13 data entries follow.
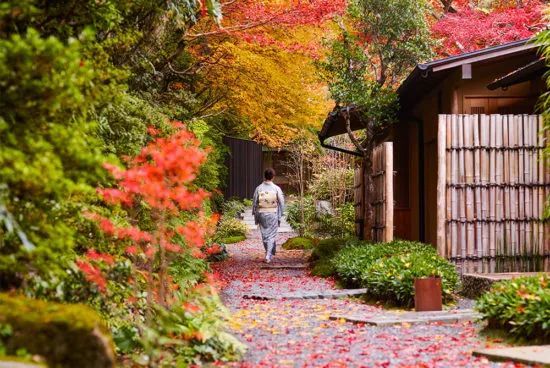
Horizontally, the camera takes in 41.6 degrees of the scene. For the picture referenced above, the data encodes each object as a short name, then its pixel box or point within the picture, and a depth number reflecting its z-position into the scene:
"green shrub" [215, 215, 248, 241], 23.78
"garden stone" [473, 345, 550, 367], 5.48
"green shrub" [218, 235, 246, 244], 22.85
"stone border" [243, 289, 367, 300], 10.17
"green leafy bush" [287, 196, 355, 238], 21.59
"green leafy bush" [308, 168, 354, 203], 24.72
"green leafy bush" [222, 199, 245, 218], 25.66
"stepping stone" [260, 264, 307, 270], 14.73
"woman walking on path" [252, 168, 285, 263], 15.57
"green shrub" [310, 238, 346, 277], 13.44
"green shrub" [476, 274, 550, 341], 6.31
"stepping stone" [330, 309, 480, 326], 7.73
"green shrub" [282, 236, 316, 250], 20.52
